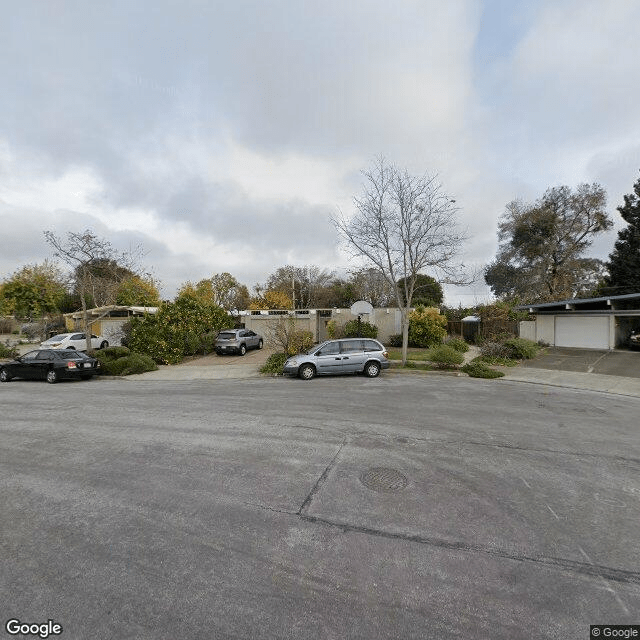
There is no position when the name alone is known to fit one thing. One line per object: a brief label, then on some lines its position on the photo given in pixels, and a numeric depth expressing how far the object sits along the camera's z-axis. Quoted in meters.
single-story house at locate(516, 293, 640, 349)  20.81
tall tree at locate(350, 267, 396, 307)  43.72
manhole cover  4.86
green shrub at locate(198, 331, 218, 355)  22.31
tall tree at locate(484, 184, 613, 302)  32.00
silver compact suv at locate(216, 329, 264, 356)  21.89
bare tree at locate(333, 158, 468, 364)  17.95
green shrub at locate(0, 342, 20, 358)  22.41
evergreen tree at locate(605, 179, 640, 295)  30.47
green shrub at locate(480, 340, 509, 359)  18.25
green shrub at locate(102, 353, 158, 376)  16.31
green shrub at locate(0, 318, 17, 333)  41.03
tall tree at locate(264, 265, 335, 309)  48.59
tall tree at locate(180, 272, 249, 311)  41.81
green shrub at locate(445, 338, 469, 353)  19.39
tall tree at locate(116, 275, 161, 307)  26.62
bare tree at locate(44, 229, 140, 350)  17.72
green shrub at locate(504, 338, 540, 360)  18.30
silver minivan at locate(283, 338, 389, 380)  14.34
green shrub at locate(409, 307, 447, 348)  22.03
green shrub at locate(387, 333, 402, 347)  23.38
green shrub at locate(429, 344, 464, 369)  15.45
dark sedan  14.90
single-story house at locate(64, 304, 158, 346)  25.92
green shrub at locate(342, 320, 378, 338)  22.64
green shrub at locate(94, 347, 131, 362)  17.88
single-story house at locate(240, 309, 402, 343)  24.12
